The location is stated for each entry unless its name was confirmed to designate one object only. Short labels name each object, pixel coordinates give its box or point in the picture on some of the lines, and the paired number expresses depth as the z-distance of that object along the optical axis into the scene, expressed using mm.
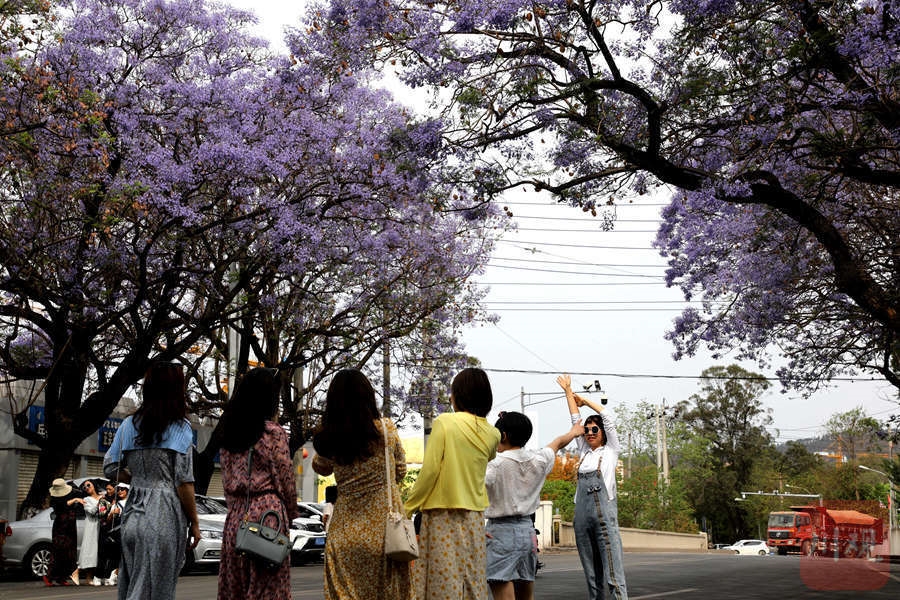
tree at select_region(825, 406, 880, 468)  68312
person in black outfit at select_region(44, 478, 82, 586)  16859
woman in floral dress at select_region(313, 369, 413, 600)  5551
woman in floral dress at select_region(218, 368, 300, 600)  5602
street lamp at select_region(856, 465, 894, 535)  58269
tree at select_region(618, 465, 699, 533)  55906
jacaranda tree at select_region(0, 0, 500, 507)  17266
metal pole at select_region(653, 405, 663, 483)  56625
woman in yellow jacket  5926
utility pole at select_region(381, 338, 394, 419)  27756
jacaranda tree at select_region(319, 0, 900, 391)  11398
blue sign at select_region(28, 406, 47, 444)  25391
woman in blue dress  5742
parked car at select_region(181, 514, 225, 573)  19328
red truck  32625
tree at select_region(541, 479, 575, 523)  50406
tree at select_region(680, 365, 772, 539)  74688
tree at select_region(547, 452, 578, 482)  55659
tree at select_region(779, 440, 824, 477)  83938
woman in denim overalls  8234
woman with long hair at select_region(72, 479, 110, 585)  16656
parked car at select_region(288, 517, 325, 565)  24159
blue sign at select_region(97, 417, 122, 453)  27938
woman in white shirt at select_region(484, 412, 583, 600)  7152
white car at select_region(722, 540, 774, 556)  62856
